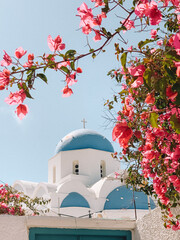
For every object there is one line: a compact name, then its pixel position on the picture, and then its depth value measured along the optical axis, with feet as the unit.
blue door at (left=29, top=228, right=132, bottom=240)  10.73
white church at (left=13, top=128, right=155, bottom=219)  51.39
